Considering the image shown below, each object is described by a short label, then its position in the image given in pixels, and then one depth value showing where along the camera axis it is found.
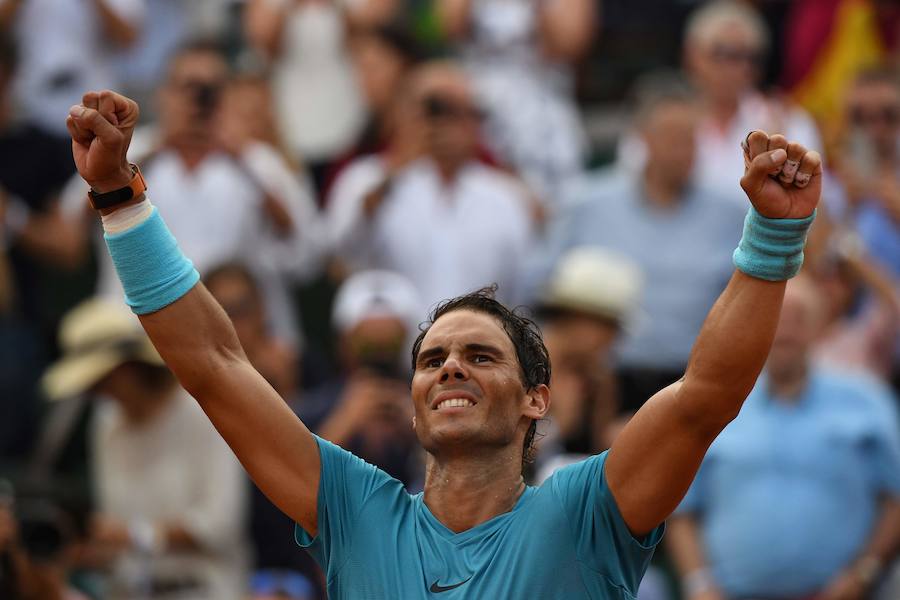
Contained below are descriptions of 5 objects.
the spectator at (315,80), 19.89
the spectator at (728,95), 18.33
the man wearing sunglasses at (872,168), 16.87
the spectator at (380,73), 19.33
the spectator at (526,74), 19.75
